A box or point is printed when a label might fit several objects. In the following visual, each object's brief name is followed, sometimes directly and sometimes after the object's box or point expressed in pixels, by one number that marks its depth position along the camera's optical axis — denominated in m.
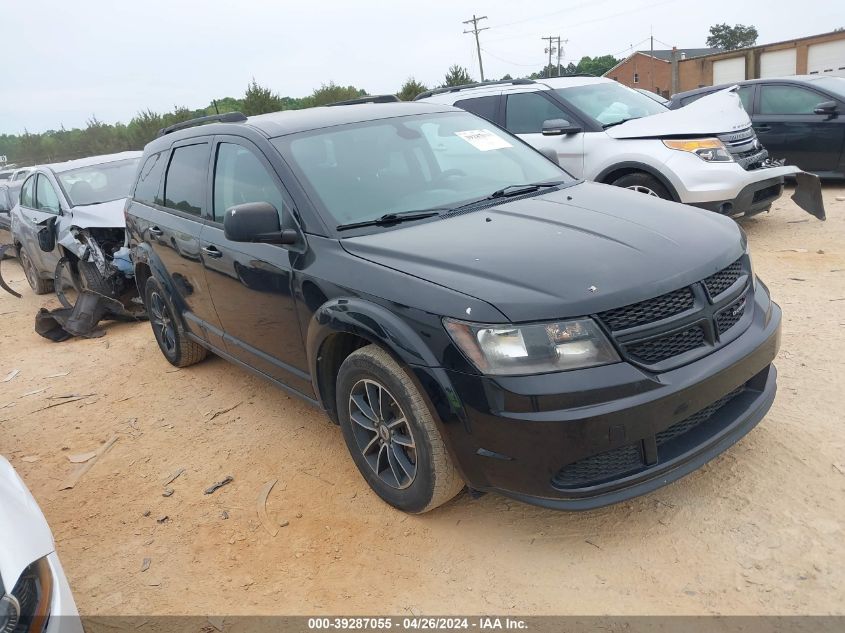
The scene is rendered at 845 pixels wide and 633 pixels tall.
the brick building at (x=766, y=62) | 33.72
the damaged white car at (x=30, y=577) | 1.80
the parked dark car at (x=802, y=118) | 8.55
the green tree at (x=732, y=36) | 83.56
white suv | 6.42
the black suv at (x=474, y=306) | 2.44
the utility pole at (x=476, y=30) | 51.06
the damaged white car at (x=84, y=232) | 7.01
